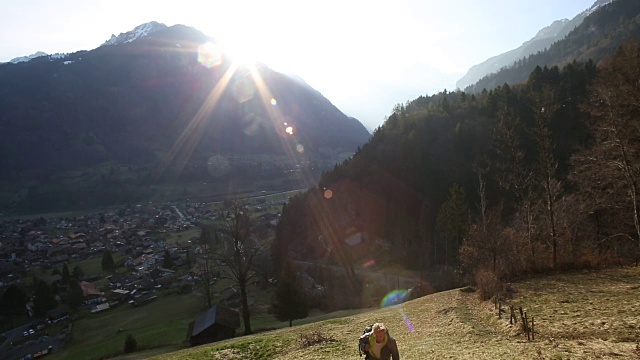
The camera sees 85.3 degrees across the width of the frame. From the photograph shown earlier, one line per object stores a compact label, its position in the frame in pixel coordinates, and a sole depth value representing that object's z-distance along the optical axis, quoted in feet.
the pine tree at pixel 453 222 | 215.31
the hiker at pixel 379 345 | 27.78
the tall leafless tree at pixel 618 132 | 76.59
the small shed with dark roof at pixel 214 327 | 113.80
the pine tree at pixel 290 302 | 143.48
